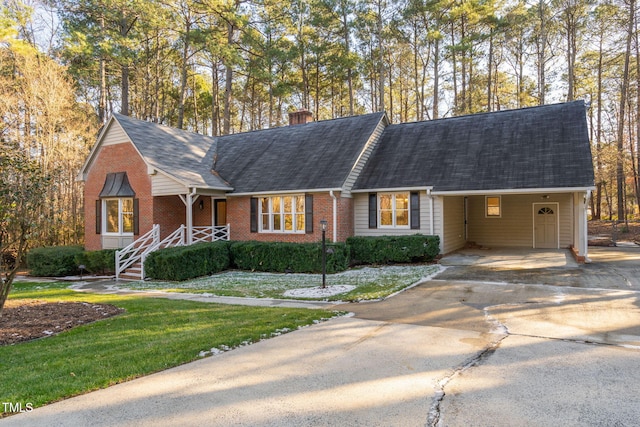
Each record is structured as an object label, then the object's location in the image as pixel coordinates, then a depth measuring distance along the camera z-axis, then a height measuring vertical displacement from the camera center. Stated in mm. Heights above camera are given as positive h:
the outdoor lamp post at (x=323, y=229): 10395 -346
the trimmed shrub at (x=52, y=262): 16125 -1644
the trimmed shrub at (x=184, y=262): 13383 -1492
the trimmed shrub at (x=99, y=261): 15188 -1555
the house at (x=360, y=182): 14656 +1307
